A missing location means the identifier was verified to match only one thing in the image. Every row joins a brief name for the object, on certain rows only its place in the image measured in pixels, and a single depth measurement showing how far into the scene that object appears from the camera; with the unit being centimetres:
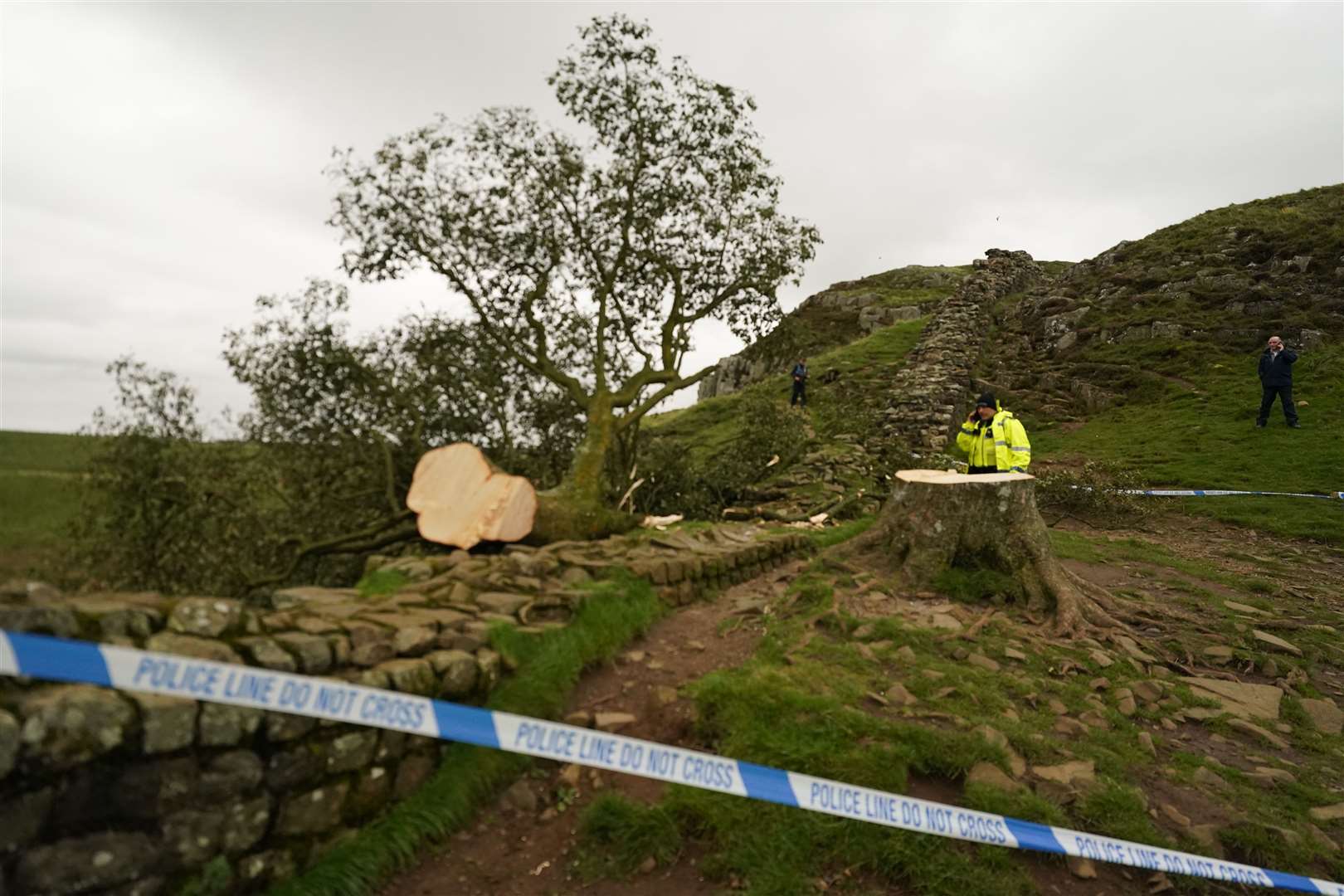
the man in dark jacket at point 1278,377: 1789
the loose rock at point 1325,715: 573
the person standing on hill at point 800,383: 2631
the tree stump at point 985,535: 801
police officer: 915
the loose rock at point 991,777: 438
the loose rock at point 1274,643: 716
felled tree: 1324
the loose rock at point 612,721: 517
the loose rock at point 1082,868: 384
